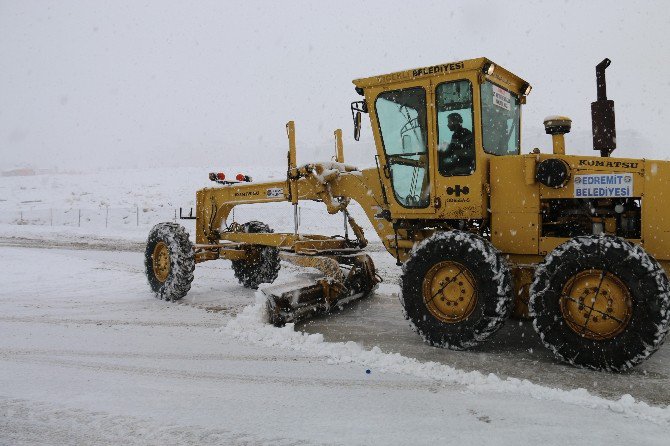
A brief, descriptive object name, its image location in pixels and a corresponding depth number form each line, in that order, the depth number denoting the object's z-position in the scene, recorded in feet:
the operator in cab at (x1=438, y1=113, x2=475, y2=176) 17.11
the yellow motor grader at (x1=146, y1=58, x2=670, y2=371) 13.37
